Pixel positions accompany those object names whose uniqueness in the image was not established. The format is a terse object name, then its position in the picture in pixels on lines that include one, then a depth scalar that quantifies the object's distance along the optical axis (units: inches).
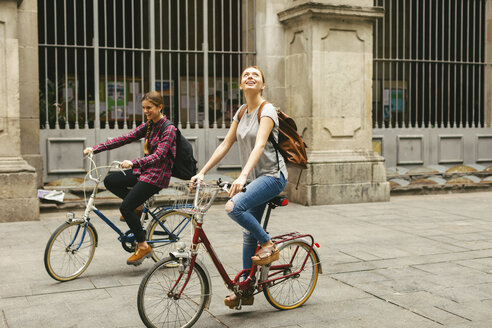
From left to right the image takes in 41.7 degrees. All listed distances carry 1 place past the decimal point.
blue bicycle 217.9
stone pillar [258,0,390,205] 409.4
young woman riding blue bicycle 223.6
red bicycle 161.8
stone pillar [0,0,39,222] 337.1
